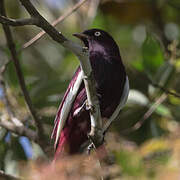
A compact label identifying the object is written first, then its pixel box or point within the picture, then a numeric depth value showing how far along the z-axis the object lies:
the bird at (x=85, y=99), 6.95
